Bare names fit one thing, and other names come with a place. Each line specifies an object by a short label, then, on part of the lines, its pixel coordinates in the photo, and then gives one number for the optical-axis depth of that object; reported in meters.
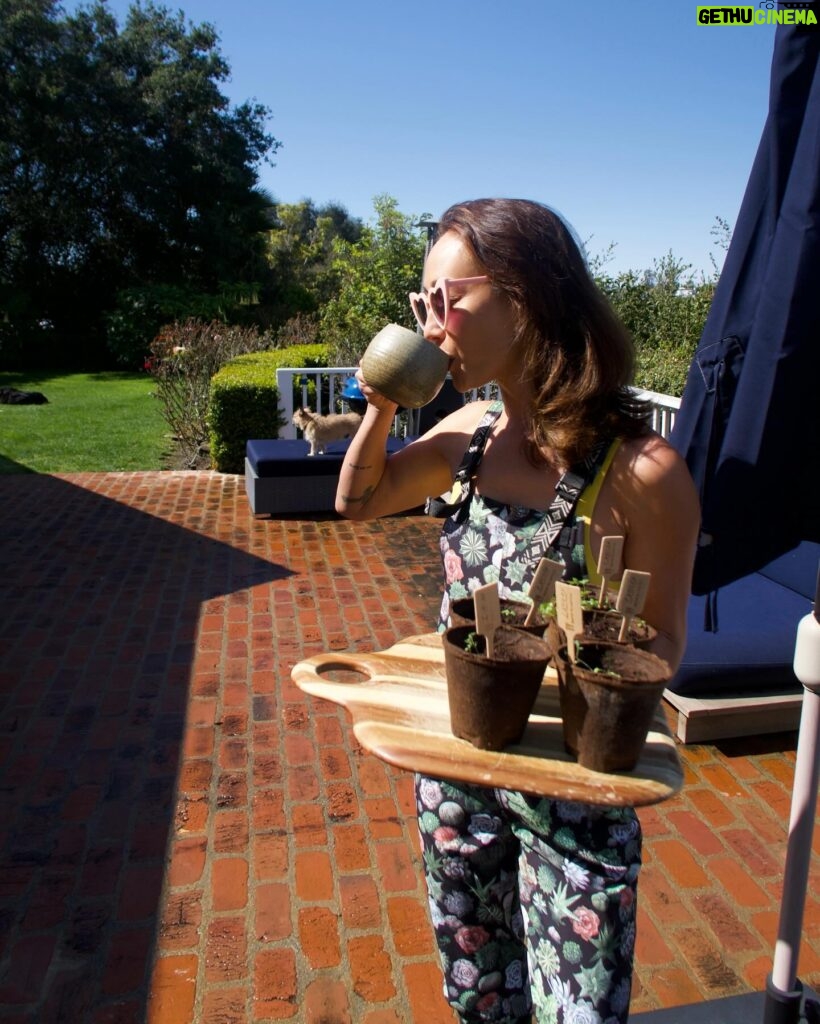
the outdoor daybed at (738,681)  3.18
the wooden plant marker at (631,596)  1.14
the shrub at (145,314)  20.88
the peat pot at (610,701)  1.05
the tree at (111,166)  22.25
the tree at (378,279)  11.56
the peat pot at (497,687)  1.09
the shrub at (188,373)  9.63
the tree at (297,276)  23.20
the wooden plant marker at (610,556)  1.21
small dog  6.75
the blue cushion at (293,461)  6.63
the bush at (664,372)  8.01
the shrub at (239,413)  8.23
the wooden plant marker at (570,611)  1.11
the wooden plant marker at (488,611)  1.10
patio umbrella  1.19
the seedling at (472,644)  1.16
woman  1.27
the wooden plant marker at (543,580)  1.18
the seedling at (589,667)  1.09
